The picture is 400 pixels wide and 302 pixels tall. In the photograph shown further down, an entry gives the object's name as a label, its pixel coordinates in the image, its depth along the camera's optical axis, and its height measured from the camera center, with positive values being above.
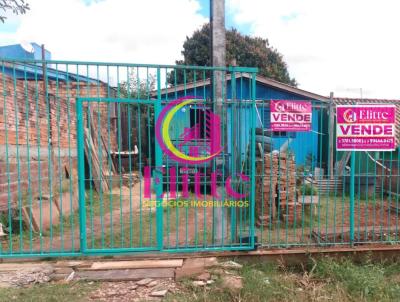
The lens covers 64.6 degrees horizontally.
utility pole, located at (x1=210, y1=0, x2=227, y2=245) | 4.12 +1.15
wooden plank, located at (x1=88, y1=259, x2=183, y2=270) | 3.93 -1.58
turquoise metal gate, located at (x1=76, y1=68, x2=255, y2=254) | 4.07 -0.24
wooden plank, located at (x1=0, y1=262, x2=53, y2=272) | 3.83 -1.56
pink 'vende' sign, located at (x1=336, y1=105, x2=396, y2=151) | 4.33 +0.14
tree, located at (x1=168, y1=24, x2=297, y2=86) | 23.45 +6.56
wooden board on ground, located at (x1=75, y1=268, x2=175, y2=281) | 3.70 -1.61
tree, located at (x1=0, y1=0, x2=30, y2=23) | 3.32 +1.42
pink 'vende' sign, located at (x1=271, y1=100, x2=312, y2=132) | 4.24 +0.29
